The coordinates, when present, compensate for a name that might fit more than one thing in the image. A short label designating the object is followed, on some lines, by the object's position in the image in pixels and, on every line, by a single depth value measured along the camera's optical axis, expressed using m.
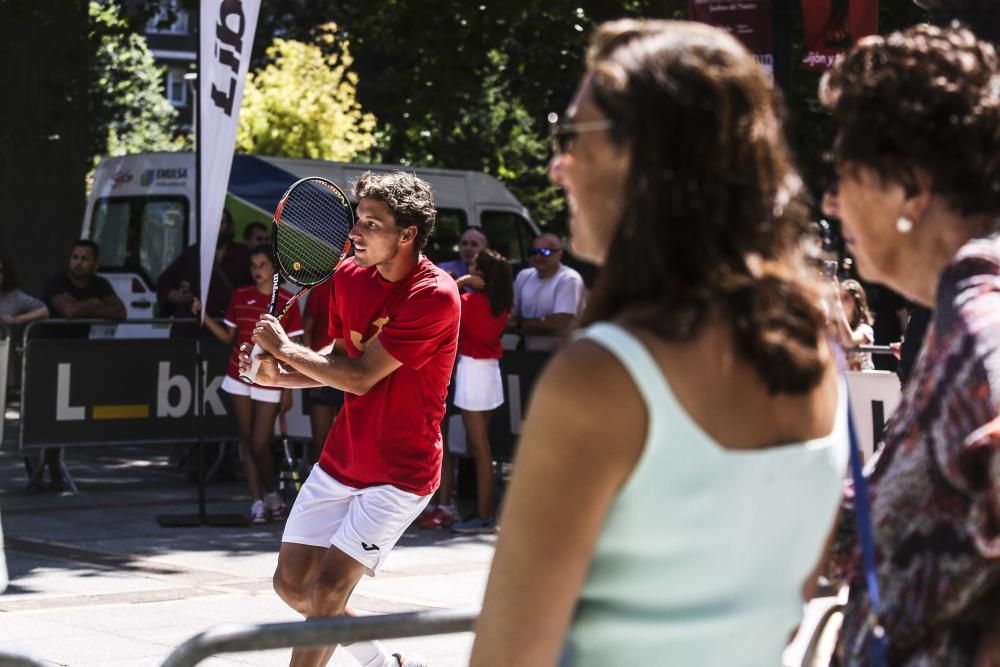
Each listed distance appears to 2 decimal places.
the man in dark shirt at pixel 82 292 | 13.59
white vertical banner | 10.55
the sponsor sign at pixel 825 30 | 9.28
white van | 17.14
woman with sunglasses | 1.82
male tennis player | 5.38
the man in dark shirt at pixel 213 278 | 13.54
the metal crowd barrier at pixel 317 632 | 2.63
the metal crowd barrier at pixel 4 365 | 11.29
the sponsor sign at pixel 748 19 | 8.96
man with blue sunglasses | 12.88
